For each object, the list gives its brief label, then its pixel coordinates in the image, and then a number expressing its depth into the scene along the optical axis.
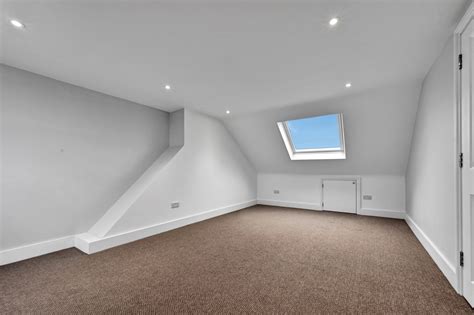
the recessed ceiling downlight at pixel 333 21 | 1.58
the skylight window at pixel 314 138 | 4.37
